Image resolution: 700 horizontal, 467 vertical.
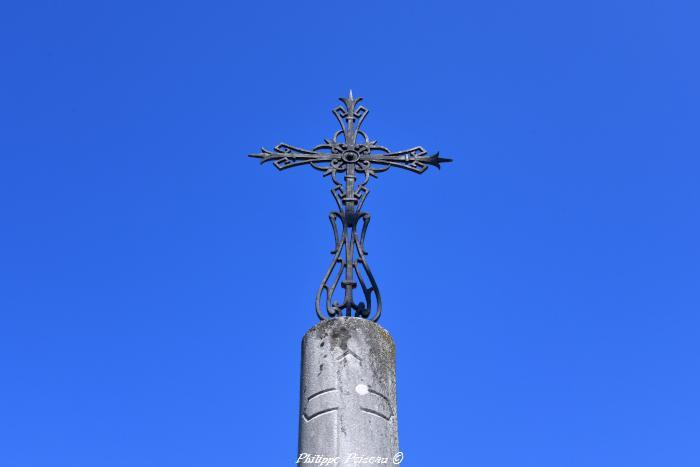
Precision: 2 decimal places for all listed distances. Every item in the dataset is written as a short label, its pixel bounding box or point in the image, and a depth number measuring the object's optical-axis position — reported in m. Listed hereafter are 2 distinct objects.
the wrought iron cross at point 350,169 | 7.70
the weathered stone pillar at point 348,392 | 6.84
